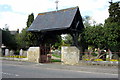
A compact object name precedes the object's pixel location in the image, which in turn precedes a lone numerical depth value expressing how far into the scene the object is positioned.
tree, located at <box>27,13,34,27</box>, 40.65
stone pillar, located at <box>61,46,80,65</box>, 18.47
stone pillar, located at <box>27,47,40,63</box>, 21.05
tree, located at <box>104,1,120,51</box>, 18.03
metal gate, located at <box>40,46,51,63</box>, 21.27
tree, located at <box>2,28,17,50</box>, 41.88
